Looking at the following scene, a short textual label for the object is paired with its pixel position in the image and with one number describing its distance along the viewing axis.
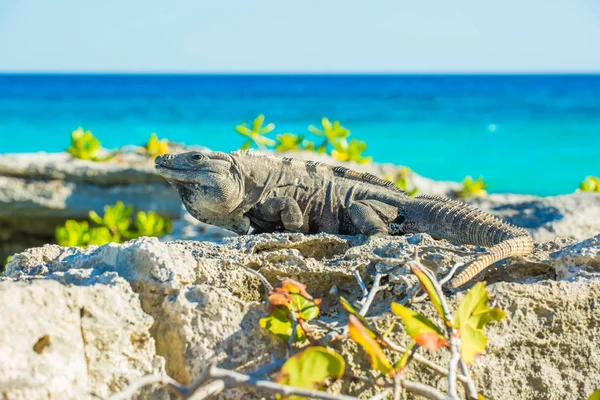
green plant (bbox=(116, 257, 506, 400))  1.89
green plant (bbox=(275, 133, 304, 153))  9.08
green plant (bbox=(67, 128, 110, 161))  9.67
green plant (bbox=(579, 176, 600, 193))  7.96
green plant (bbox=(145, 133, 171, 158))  9.69
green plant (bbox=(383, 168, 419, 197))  8.95
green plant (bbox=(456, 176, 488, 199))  8.67
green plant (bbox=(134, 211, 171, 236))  7.56
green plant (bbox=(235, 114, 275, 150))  7.37
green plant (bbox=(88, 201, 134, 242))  7.75
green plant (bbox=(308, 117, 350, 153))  8.79
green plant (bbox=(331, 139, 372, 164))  8.62
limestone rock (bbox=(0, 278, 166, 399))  2.00
